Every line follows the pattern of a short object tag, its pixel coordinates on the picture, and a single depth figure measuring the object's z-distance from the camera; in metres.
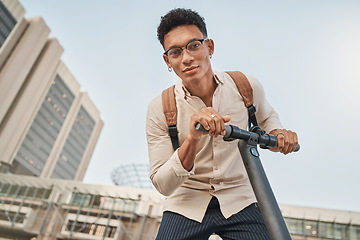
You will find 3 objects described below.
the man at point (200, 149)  1.45
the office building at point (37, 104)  57.69
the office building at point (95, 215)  24.62
